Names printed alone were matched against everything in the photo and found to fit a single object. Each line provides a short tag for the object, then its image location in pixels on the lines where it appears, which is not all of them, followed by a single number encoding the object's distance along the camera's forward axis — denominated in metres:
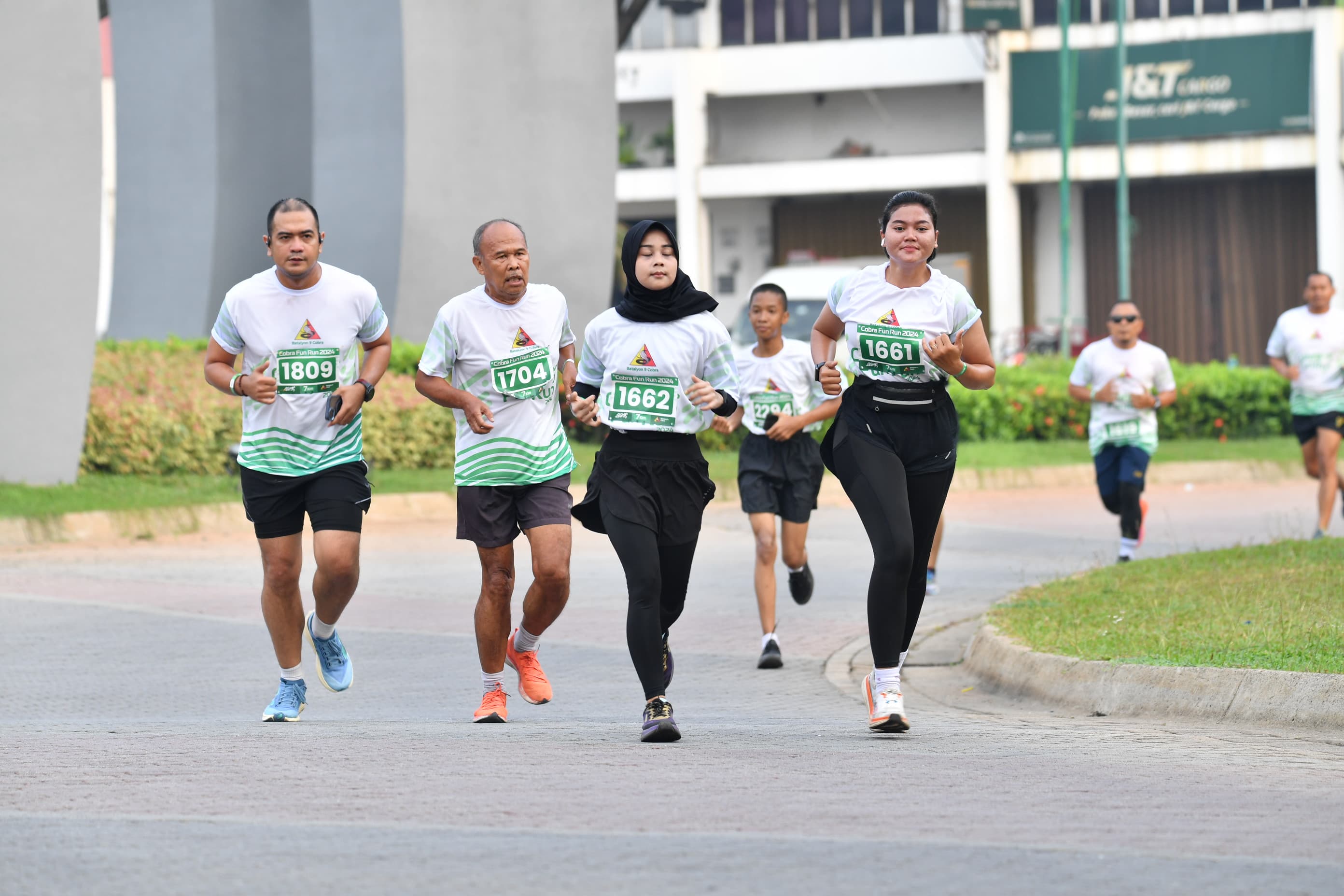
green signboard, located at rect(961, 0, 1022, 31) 90.19
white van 59.28
